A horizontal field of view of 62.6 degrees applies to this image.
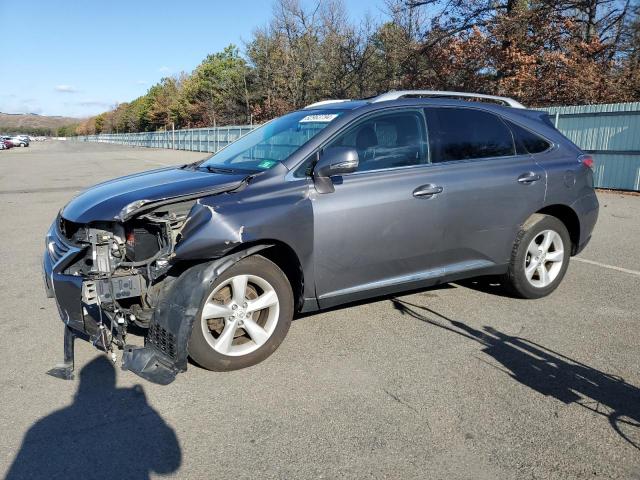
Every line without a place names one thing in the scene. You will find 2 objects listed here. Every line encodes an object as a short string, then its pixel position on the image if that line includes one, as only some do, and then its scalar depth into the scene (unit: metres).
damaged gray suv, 3.35
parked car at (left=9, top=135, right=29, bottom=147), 77.31
